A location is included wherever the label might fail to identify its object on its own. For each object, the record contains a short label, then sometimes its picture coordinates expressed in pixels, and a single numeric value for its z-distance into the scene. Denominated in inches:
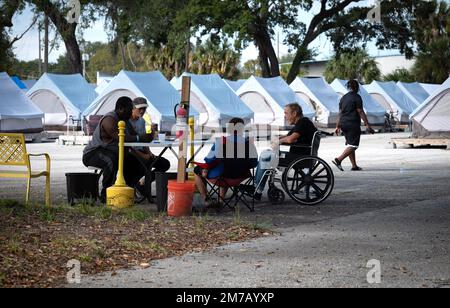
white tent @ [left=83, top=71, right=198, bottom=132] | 1214.9
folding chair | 428.1
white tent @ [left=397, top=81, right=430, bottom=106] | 1957.2
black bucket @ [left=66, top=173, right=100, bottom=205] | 441.0
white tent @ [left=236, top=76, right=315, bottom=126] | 1518.2
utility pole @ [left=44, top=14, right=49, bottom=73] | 1664.6
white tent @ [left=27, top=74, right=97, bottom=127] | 1435.4
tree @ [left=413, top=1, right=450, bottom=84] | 2701.8
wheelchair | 461.1
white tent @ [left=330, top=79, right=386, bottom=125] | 1670.8
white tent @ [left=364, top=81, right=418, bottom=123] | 1867.6
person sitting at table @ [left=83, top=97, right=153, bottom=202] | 458.0
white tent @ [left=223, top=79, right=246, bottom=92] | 1746.6
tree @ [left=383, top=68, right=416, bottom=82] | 2805.1
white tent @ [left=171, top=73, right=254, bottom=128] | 1354.6
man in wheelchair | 466.3
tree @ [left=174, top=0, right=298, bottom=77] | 1578.5
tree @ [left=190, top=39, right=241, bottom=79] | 3216.0
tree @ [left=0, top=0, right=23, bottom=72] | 1413.8
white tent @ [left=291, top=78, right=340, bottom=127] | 1609.3
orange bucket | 407.8
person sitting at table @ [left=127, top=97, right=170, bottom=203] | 472.1
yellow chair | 432.1
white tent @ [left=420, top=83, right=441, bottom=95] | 2079.2
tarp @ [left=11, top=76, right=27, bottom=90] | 1686.8
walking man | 669.3
